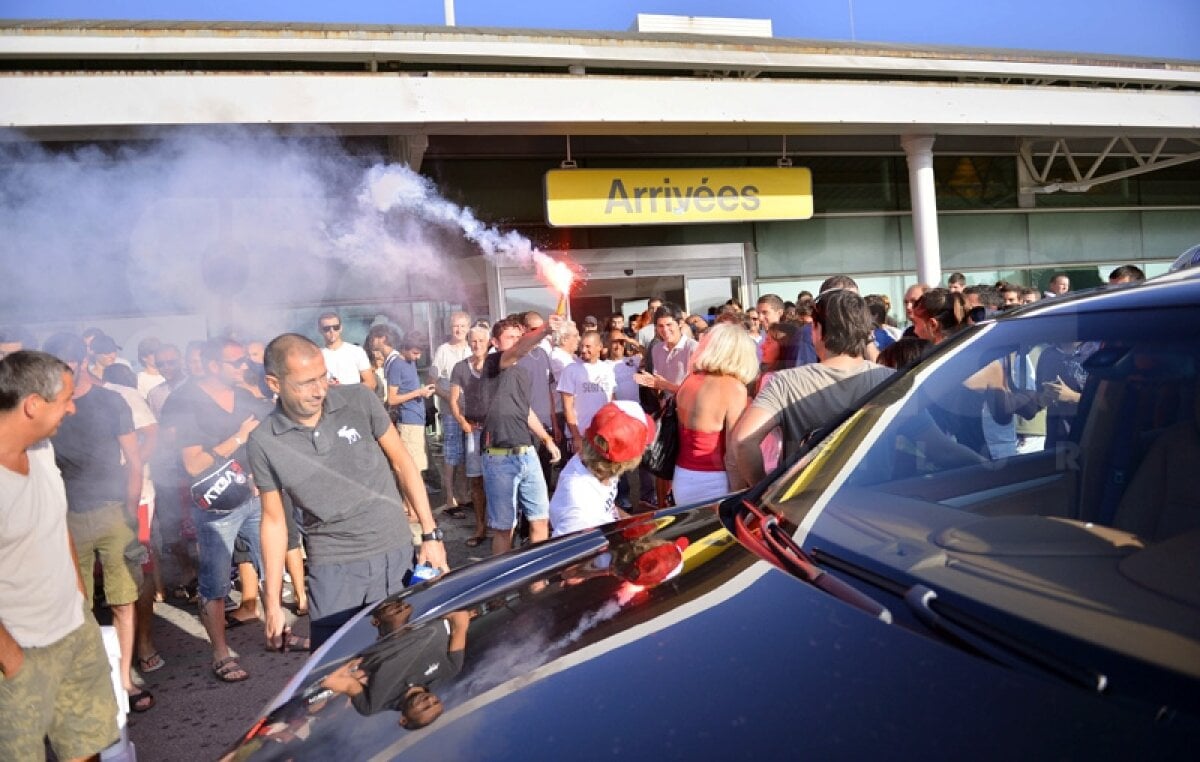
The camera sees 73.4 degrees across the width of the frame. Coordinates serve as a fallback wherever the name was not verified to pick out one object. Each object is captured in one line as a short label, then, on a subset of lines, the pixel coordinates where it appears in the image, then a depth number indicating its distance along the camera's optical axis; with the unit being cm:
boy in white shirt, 319
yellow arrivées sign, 991
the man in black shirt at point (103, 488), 406
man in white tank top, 258
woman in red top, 395
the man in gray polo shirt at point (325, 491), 317
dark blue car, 124
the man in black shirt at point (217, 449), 451
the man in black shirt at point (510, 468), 554
